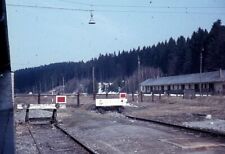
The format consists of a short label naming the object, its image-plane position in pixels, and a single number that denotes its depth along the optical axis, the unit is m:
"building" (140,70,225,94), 81.50
